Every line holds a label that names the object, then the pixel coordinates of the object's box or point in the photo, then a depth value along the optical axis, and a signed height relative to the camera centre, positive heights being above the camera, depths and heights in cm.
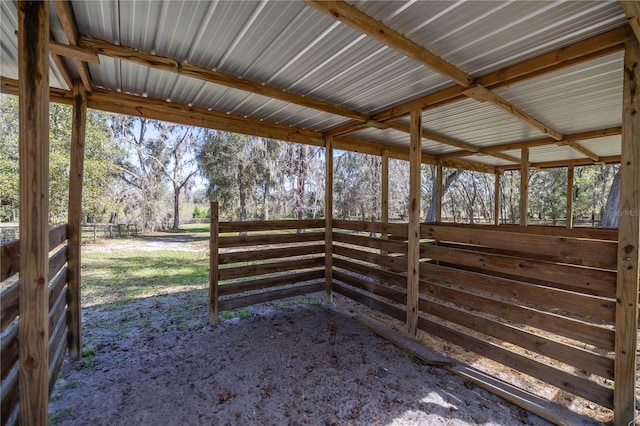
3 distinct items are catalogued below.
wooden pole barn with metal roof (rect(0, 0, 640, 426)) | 142 +111
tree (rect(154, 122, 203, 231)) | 1625 +318
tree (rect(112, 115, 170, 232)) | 1474 +243
